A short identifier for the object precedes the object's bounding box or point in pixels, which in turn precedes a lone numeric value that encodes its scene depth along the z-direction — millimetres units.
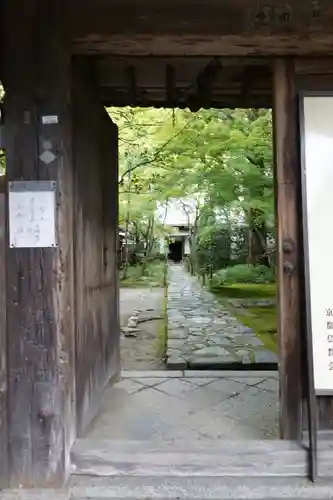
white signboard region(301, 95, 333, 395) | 2904
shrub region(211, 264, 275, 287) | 15825
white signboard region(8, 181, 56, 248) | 2818
